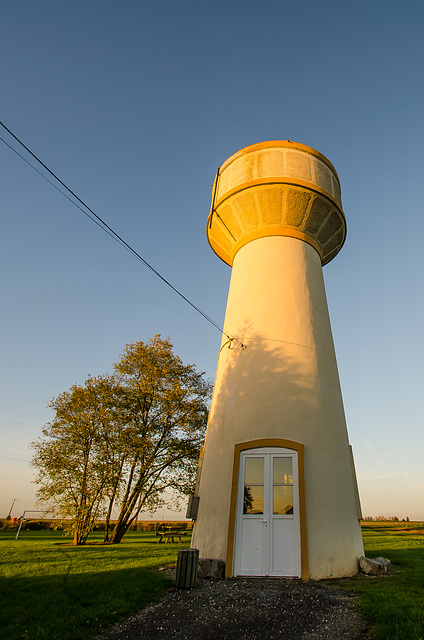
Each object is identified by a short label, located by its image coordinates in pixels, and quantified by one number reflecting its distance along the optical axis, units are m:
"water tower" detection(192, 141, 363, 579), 8.01
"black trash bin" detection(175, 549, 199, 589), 6.90
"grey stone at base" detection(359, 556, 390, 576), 8.16
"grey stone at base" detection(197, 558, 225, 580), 7.66
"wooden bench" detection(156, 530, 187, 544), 17.86
